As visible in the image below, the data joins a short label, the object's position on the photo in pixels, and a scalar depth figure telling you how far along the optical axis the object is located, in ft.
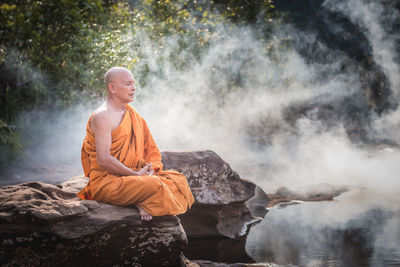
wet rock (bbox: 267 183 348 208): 23.30
